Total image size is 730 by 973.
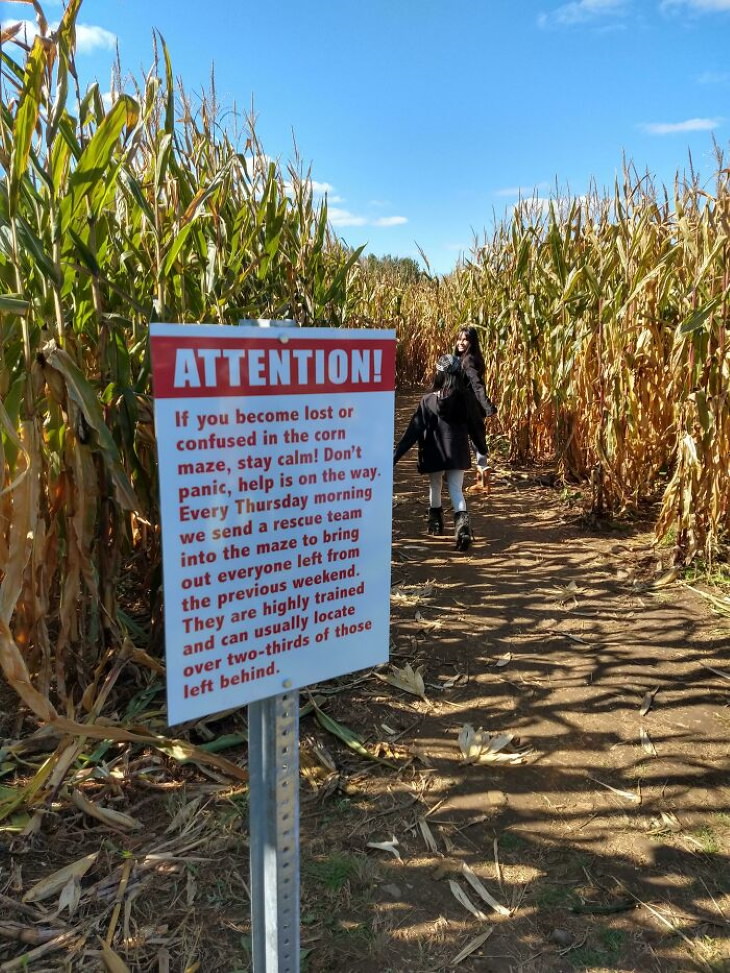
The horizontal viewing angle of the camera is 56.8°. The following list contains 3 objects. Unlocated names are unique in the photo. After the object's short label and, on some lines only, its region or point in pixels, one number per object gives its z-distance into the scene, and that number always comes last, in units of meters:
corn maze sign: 1.07
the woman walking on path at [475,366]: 5.55
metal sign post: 1.25
